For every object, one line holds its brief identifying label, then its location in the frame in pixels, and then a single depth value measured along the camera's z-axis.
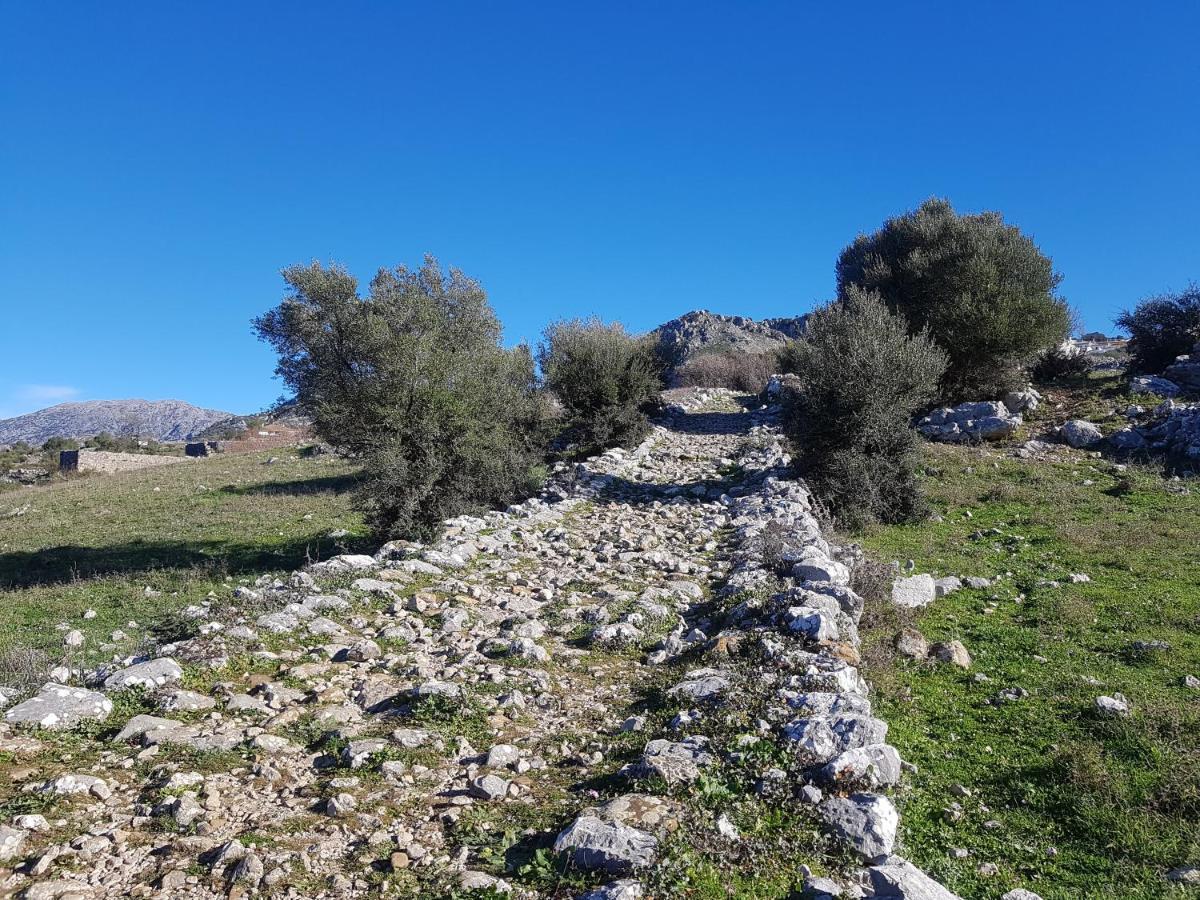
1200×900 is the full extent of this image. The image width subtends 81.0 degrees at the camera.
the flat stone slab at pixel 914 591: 10.04
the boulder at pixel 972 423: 22.11
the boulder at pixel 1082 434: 20.78
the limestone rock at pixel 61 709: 5.55
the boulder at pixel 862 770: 4.92
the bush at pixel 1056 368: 28.12
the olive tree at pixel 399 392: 15.38
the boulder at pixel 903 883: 3.78
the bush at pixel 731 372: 45.56
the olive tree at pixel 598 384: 26.31
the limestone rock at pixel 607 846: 4.02
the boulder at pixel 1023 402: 24.36
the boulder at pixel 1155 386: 23.50
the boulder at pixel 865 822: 4.30
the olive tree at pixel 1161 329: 26.58
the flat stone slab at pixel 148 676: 6.26
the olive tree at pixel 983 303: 24.92
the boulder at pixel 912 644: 8.13
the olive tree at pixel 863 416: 15.80
